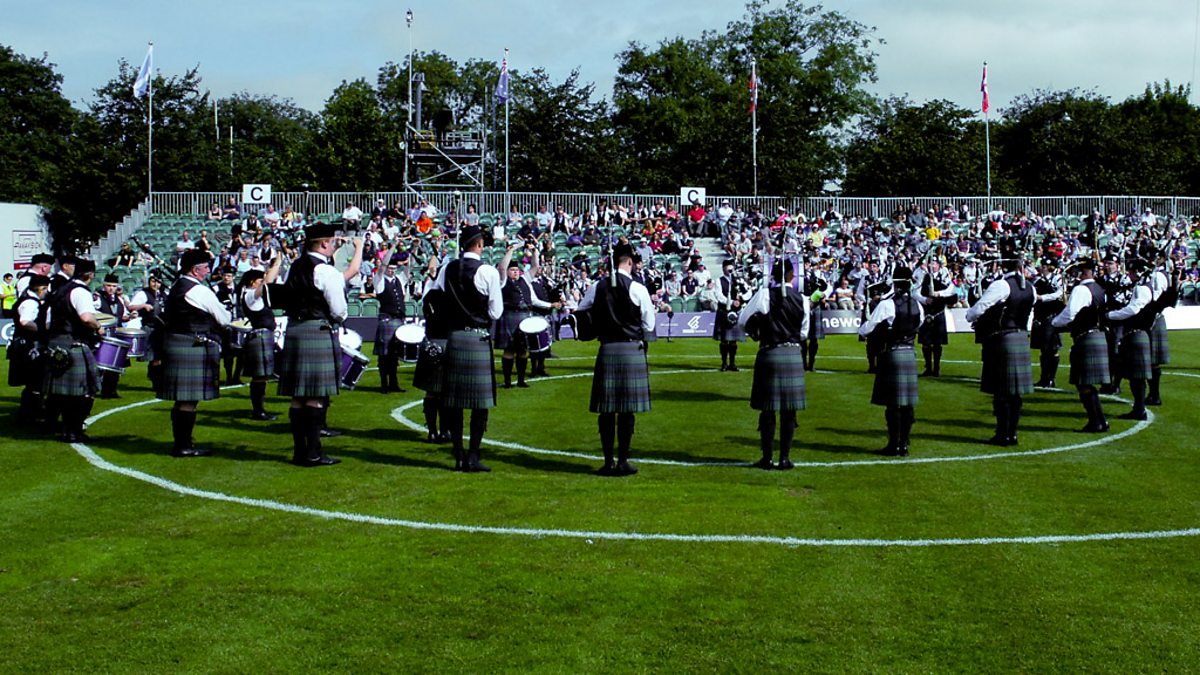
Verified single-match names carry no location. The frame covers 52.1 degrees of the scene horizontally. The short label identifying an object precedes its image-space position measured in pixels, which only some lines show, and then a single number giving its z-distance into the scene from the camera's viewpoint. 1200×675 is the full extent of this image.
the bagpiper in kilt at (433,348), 10.70
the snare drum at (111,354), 13.16
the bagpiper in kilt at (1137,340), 13.95
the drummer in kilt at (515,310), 16.67
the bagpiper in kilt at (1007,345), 12.18
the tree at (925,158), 52.88
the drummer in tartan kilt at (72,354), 11.74
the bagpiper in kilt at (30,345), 12.17
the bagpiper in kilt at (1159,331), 14.41
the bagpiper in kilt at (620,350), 10.24
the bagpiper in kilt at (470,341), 10.38
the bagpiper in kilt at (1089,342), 13.00
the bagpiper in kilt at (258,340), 13.90
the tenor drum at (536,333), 15.88
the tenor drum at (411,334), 12.34
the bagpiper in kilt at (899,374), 11.59
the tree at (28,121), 63.62
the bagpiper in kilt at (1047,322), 14.57
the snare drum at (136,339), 14.81
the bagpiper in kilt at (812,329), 18.87
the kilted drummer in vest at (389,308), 15.93
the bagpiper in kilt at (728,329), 19.31
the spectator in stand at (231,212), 37.81
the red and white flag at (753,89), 44.72
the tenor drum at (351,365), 13.36
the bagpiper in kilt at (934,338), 18.42
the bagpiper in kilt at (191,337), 10.92
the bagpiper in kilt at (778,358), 10.66
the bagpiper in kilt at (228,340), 15.70
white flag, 39.38
